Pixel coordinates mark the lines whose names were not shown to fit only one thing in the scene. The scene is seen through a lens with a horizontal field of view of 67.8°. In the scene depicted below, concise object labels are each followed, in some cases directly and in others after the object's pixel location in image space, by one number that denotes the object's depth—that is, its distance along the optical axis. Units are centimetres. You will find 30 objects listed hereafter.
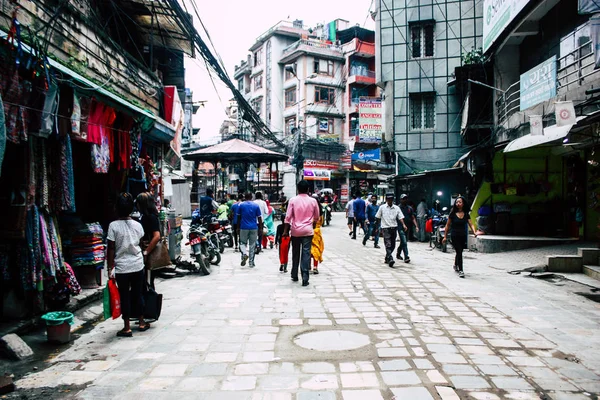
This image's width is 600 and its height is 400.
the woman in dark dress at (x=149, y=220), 603
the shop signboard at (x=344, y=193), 4500
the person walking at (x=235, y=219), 1389
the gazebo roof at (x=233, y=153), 1859
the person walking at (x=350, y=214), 1861
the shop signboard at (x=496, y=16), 1434
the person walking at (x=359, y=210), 1800
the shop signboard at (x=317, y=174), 4253
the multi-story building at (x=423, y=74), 2347
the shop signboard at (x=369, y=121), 2408
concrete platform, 1357
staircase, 959
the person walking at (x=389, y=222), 1131
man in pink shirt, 876
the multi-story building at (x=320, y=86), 4466
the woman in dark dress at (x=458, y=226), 1000
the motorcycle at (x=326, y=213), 2467
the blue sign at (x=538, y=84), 1202
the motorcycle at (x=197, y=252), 1017
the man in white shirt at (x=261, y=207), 1337
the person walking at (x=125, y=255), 536
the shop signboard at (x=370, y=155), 2869
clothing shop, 518
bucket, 519
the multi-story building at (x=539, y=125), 1133
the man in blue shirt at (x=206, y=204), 1522
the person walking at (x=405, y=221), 1167
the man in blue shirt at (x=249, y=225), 1116
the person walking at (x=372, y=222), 1585
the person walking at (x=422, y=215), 1777
